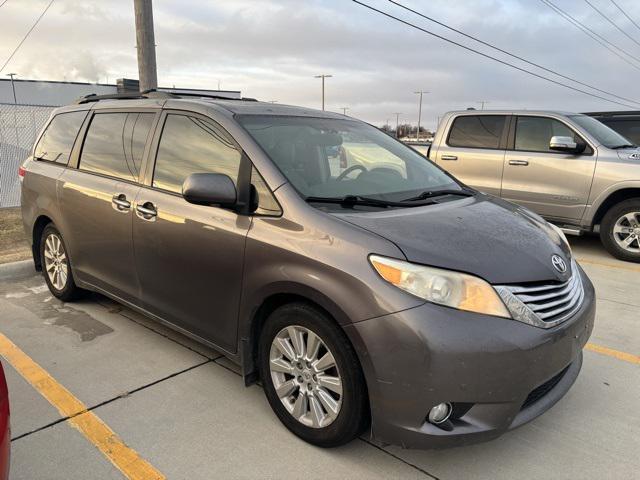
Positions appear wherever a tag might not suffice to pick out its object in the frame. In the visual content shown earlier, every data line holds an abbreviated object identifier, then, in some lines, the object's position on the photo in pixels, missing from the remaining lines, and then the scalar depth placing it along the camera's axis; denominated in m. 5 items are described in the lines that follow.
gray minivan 2.21
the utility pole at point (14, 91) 36.35
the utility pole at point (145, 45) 8.03
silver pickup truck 6.41
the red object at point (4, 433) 1.64
